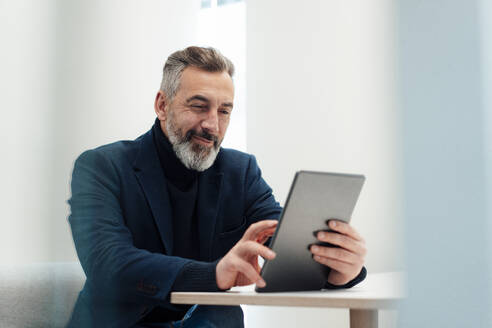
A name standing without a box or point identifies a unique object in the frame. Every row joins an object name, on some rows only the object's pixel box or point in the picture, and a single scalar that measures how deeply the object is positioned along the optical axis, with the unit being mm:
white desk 715
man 925
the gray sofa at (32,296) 1109
